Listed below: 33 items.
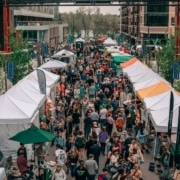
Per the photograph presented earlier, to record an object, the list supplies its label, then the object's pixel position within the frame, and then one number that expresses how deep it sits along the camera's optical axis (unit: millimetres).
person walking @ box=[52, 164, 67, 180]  13094
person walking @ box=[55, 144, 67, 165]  14875
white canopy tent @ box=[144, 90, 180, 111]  18484
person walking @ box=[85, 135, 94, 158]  16156
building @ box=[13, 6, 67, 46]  83312
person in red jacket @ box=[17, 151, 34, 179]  14484
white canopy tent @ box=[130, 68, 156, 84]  28080
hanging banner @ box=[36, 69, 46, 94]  21625
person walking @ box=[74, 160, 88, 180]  13359
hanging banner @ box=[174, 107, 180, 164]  13469
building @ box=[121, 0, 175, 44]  83562
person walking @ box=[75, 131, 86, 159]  16266
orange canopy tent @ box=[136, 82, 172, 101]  21125
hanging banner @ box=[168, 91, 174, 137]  15625
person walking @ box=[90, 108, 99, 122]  20781
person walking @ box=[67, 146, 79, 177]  15062
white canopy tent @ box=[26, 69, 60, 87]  24520
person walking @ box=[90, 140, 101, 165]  15758
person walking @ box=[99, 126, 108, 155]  17653
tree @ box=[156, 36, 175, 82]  33594
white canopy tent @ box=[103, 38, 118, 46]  72731
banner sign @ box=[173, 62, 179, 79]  27980
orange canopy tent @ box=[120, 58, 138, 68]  36500
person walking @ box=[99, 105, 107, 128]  21172
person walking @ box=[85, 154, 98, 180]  13930
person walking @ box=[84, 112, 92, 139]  20078
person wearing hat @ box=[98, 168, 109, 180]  12703
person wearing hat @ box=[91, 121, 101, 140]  18262
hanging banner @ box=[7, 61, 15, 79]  27911
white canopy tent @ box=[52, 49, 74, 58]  47491
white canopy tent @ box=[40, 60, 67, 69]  34738
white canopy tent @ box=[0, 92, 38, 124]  16555
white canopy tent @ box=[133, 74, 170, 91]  24750
